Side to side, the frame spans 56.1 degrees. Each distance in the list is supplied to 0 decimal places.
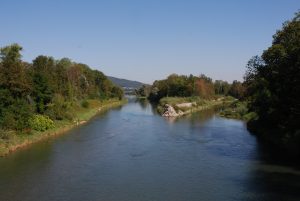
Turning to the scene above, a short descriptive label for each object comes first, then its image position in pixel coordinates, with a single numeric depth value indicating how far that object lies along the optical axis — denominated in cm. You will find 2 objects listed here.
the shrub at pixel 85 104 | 4950
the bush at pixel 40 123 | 2708
